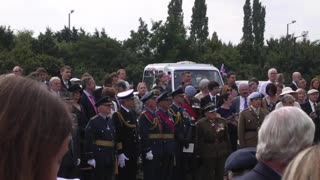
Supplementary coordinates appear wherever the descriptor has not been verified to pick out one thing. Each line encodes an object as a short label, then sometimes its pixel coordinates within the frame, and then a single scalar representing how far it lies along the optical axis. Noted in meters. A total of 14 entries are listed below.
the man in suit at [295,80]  13.07
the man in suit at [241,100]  10.96
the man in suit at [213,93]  11.05
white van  16.36
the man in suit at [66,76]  10.57
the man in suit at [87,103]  8.93
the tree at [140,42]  41.84
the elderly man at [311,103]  11.12
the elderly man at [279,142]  3.37
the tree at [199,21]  68.94
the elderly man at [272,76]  12.48
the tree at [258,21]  76.44
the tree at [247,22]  76.81
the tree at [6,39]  41.44
